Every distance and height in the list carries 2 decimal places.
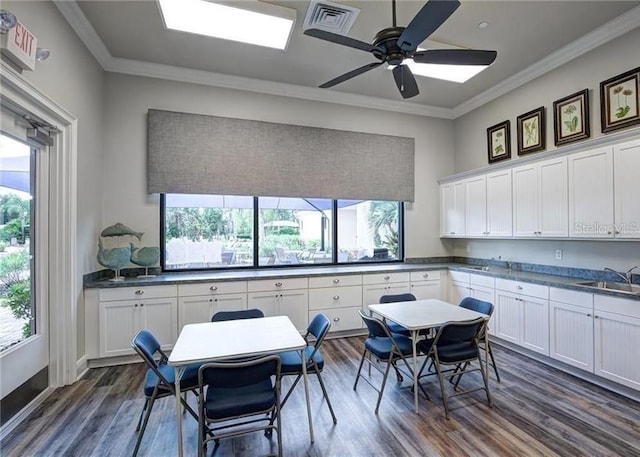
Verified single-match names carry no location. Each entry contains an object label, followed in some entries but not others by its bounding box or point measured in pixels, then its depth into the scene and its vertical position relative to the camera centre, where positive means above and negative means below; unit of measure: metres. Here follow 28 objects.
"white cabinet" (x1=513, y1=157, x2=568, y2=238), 3.37 +0.34
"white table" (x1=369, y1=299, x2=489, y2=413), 2.46 -0.74
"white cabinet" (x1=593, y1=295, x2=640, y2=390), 2.55 -0.94
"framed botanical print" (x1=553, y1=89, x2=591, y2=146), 3.37 +1.24
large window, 4.08 -0.01
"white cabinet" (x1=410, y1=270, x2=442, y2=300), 4.47 -0.79
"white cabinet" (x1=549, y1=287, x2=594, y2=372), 2.87 -0.95
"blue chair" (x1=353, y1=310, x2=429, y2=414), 2.54 -1.01
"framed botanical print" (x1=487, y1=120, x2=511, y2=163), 4.30 +1.24
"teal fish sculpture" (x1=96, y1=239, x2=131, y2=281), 3.34 -0.28
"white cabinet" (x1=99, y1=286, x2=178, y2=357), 3.27 -0.91
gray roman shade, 3.84 +0.97
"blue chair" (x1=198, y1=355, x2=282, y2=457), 1.72 -1.01
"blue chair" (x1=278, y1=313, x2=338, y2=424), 2.30 -0.99
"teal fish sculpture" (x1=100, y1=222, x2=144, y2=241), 3.46 +0.01
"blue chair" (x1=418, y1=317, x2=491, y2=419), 2.41 -1.00
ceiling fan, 1.91 +1.29
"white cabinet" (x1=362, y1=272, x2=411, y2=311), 4.24 -0.77
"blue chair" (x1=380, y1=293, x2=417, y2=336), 3.28 -0.74
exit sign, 1.98 +1.23
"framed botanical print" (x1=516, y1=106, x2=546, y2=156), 3.84 +1.24
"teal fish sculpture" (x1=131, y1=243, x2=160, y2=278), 3.56 -0.29
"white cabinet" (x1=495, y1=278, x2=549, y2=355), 3.27 -0.95
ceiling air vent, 2.70 +1.93
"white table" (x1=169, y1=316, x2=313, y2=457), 1.89 -0.75
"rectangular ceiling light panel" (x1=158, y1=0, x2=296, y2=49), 2.68 +1.92
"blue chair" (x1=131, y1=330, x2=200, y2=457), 1.93 -0.99
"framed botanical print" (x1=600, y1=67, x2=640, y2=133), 2.95 +1.25
